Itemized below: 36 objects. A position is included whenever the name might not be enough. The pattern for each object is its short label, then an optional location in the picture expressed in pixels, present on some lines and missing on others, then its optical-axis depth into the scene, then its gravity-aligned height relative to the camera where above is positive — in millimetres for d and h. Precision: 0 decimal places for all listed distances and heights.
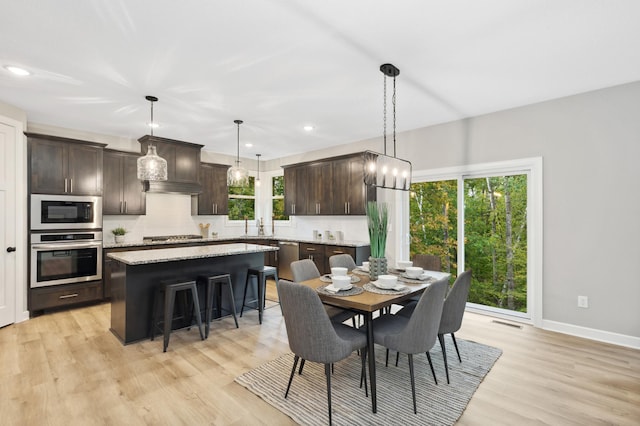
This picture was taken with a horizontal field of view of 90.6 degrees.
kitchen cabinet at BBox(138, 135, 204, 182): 5238 +972
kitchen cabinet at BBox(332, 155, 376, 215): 5348 +422
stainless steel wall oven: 4156 -639
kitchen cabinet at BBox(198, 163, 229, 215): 6246 +432
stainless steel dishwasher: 6106 -866
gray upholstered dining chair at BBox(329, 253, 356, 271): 3523 -557
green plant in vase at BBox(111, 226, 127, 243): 5137 -370
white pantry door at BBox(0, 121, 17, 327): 3797 -161
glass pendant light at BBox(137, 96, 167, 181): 3643 +530
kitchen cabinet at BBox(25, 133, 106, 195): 4176 +634
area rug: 2113 -1360
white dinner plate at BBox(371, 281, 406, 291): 2494 -593
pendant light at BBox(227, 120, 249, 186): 4242 +485
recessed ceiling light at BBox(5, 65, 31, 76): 2873 +1304
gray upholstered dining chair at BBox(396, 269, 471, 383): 2555 -777
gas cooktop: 5572 -483
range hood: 5172 +416
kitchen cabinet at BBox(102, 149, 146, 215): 5000 +408
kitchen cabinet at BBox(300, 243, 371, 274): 5230 -695
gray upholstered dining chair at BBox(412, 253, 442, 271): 3740 -590
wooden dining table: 2137 -632
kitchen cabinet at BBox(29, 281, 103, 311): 4161 -1157
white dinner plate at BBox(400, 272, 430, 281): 2897 -596
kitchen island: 3271 -704
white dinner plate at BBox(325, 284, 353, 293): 2415 -591
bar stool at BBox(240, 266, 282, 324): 3941 -882
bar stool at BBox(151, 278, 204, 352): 3160 -902
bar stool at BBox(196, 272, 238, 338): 3488 -886
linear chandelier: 2941 +425
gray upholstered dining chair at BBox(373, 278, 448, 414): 2137 -821
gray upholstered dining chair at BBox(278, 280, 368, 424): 2031 -772
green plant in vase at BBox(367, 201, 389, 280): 2850 -241
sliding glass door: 4094 -259
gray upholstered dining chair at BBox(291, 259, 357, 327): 2832 -641
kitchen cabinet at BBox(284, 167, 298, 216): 6453 +459
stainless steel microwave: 4160 -14
